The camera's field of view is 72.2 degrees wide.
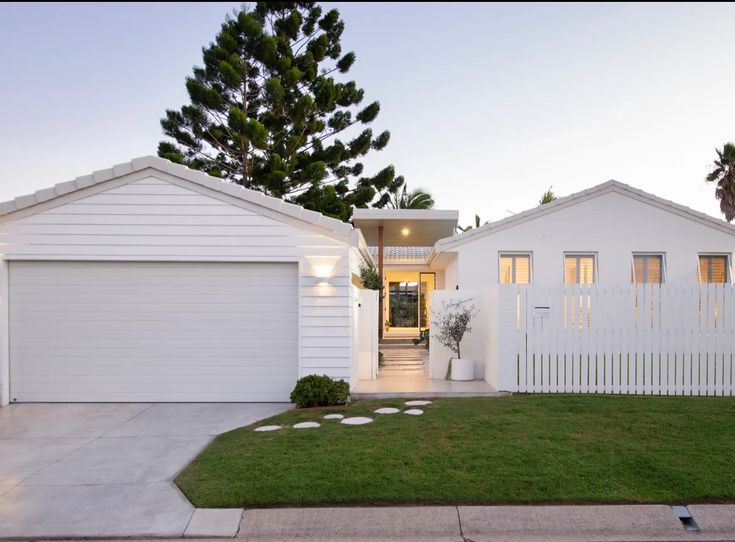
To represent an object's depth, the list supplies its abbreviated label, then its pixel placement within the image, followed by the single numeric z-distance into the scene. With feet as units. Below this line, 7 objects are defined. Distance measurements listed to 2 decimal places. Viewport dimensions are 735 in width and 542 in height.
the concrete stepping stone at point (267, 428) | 20.47
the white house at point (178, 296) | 26.45
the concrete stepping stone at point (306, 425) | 20.70
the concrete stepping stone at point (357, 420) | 21.18
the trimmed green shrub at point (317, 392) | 24.57
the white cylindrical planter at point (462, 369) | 31.24
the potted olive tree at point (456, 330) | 31.30
